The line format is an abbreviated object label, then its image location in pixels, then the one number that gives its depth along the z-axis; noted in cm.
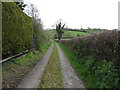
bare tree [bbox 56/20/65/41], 4791
